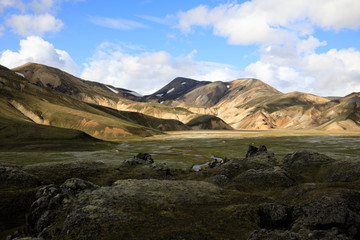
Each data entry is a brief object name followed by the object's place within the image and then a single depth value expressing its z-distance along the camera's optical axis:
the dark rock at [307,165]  44.78
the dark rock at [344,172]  38.89
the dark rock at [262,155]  53.94
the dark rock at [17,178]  34.16
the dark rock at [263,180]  37.56
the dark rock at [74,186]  26.58
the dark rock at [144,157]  62.36
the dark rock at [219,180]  40.78
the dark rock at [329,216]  17.53
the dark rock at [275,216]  20.64
